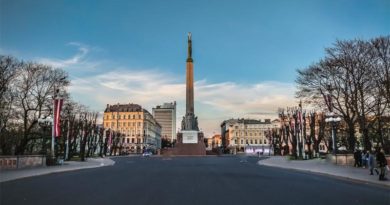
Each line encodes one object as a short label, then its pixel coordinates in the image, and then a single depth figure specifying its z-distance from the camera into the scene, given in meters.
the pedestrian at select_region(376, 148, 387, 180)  22.38
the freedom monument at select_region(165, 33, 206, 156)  92.18
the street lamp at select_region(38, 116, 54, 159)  40.23
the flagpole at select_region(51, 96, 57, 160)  37.08
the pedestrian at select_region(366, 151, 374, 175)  27.03
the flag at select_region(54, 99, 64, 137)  37.06
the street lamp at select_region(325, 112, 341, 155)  37.76
